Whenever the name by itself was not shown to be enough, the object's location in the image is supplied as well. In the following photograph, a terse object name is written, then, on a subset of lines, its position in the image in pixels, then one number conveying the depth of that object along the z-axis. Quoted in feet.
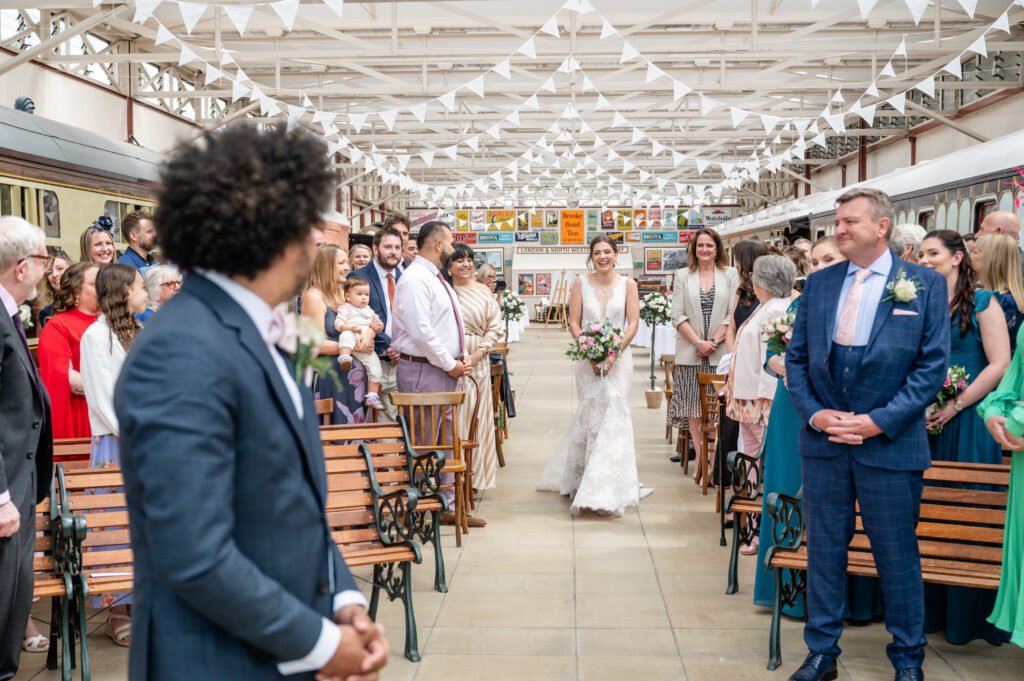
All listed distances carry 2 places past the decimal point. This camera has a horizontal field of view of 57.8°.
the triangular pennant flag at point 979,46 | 28.35
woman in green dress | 11.02
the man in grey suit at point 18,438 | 10.33
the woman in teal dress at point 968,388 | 12.82
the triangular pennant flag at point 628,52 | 31.22
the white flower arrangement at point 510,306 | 53.88
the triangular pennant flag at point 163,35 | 26.76
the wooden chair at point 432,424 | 17.93
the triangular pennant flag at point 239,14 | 22.83
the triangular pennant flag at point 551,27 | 31.03
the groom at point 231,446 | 4.38
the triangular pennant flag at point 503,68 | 33.73
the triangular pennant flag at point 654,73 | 35.91
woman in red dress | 15.11
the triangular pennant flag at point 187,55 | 29.43
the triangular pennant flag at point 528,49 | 31.78
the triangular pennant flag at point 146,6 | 21.84
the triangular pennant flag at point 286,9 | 24.27
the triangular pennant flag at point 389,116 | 39.17
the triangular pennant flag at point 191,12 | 24.56
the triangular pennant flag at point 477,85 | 37.06
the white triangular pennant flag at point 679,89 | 36.51
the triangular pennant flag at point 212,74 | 32.48
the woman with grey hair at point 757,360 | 16.10
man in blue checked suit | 10.86
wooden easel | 102.78
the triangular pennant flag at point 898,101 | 36.43
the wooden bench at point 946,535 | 12.15
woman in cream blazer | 22.34
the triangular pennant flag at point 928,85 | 33.94
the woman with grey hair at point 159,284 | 15.71
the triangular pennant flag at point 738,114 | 37.49
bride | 20.20
